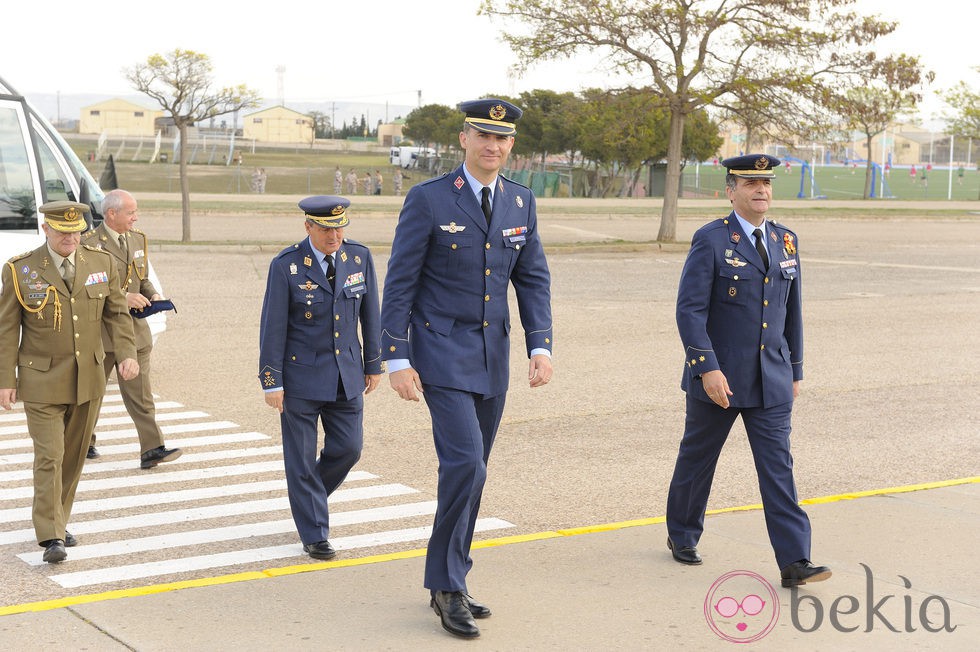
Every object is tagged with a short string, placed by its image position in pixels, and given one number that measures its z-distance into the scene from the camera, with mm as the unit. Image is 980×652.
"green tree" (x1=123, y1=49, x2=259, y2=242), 26672
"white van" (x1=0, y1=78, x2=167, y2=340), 11273
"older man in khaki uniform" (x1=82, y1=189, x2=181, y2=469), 8250
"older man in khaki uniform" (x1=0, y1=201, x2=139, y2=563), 6285
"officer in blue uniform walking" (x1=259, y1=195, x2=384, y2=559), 6340
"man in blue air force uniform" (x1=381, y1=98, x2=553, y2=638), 5199
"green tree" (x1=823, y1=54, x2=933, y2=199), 27609
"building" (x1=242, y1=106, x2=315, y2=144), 126000
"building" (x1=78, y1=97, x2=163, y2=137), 125062
